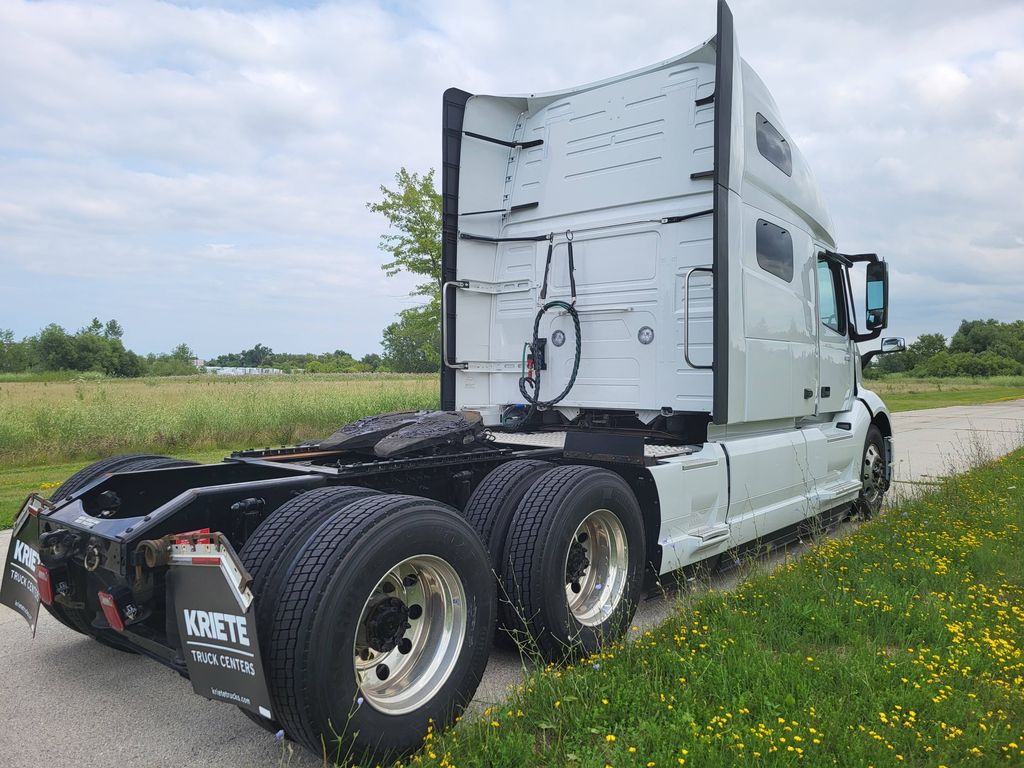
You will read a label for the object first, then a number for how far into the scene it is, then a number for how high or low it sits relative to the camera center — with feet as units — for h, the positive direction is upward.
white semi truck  8.16 -1.51
